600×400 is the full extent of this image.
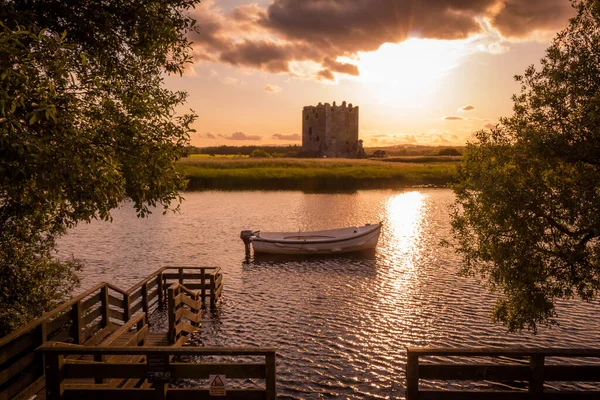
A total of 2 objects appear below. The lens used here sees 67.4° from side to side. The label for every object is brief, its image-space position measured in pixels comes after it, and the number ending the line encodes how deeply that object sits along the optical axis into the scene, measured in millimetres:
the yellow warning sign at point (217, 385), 9672
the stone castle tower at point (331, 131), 134875
